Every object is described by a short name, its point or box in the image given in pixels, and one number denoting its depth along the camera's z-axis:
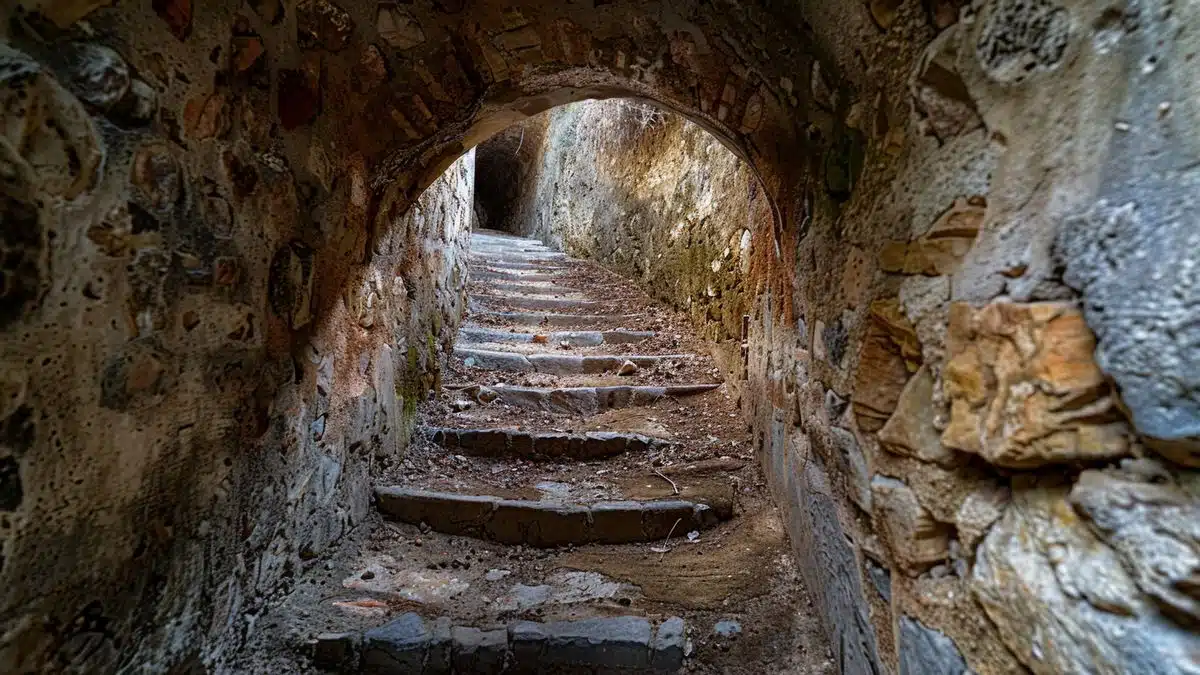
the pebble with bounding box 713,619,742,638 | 1.43
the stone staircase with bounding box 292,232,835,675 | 1.38
